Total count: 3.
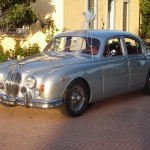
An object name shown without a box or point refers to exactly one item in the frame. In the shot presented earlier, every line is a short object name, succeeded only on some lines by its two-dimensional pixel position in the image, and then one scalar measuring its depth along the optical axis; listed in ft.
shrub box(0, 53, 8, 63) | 29.44
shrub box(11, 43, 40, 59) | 32.26
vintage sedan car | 15.48
